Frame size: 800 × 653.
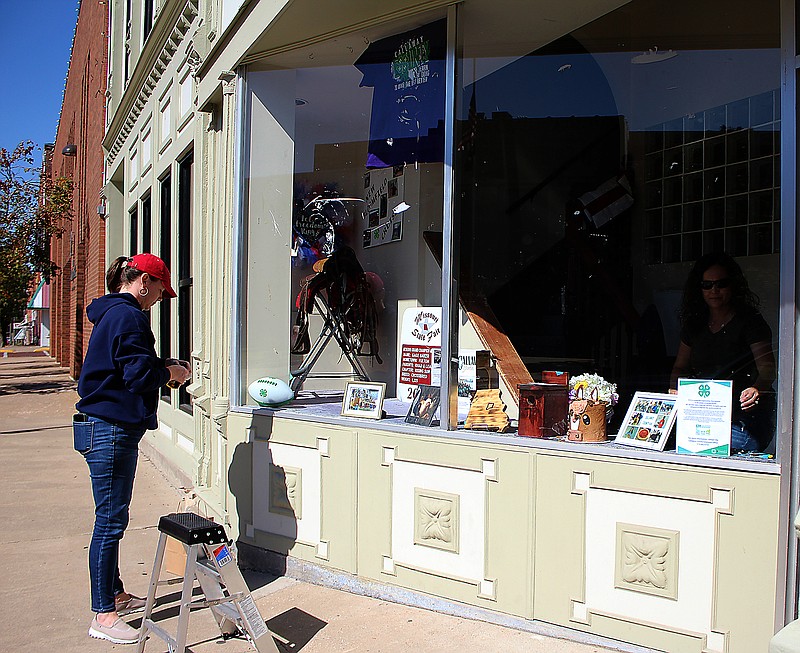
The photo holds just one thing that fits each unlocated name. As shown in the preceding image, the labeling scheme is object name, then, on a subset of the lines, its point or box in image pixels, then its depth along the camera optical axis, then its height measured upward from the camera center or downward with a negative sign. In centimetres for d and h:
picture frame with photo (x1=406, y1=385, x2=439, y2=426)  418 -49
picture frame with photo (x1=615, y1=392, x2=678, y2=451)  346 -46
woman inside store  327 -10
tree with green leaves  1827 +225
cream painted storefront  326 +24
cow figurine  365 -48
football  485 -48
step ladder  324 -116
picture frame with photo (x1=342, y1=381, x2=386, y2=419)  443 -48
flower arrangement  375 -34
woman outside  371 -50
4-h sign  327 -42
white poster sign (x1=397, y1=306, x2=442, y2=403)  481 -20
